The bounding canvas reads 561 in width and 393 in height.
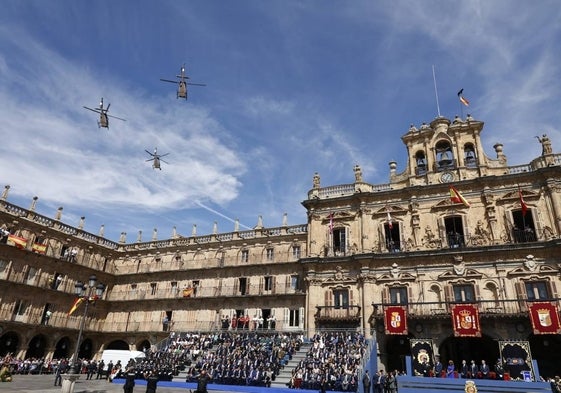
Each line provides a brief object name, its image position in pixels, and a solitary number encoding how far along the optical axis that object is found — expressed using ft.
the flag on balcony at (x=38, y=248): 114.11
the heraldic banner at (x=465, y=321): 75.46
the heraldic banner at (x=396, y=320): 81.10
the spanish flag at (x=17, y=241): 107.04
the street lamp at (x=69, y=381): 47.39
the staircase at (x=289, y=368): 70.56
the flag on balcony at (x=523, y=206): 82.99
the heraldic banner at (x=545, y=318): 71.10
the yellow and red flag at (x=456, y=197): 87.92
